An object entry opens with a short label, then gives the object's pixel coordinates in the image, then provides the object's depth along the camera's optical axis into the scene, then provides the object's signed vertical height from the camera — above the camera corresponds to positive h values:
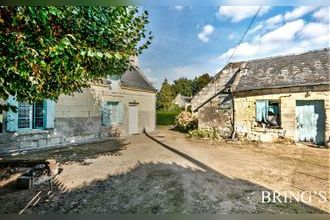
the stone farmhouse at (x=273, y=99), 8.86 +0.63
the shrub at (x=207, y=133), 11.26 -0.83
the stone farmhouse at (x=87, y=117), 7.41 -0.08
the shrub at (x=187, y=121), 13.37 -0.31
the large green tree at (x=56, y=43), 2.78 +0.85
